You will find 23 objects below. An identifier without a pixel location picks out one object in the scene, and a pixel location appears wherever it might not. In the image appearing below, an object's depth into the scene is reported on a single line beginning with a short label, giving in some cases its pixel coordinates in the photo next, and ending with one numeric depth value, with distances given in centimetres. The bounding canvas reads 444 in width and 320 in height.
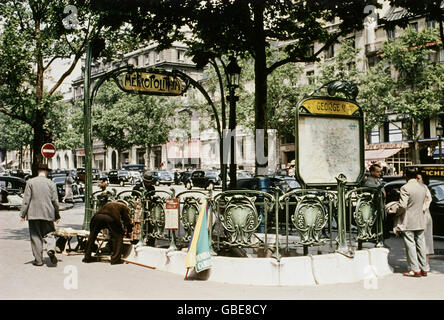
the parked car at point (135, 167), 5566
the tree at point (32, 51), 2198
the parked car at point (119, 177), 4912
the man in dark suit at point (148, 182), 1034
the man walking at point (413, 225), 829
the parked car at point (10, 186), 2431
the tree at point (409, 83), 3597
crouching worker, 934
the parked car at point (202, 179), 4131
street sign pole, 1155
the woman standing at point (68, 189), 2712
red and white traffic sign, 2111
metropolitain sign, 1077
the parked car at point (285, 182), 2147
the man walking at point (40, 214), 913
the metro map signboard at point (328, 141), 918
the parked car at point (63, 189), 2903
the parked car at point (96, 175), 5560
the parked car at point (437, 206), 1234
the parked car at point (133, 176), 4972
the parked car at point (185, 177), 4328
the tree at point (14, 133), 6299
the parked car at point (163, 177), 4694
